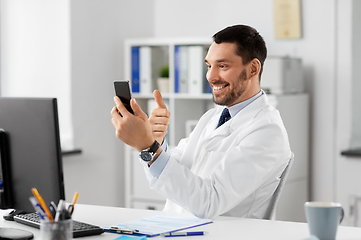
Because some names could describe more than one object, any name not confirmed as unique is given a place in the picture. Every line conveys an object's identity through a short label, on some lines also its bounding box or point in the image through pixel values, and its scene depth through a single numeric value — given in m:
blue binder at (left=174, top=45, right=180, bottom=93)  4.62
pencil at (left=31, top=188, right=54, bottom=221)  2.29
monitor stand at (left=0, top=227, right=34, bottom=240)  2.51
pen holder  2.23
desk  2.53
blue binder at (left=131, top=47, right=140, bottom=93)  4.81
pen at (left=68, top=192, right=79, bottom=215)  2.33
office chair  2.93
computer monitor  2.49
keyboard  2.54
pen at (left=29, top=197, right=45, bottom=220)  2.27
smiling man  2.73
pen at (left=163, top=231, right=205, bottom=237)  2.54
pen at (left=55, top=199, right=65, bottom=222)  2.29
